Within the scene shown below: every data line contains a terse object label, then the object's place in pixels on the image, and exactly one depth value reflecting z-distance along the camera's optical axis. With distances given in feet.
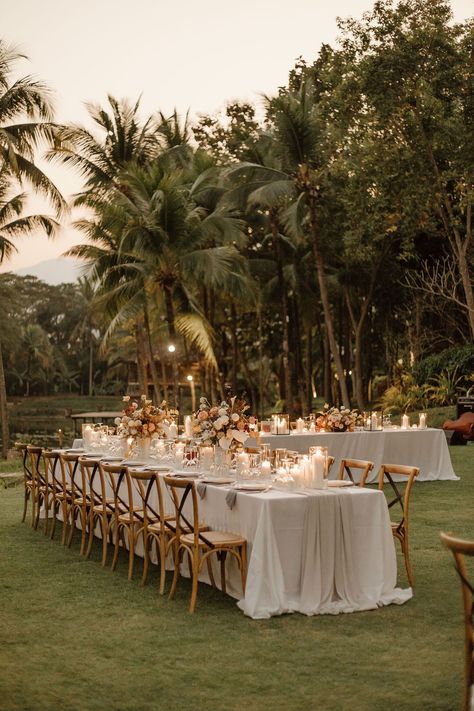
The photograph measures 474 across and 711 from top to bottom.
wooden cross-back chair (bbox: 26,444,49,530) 34.89
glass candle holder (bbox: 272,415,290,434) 44.65
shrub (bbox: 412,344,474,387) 83.56
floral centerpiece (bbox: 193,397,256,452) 26.50
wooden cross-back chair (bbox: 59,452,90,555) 30.68
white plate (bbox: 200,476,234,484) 24.76
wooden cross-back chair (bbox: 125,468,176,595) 24.26
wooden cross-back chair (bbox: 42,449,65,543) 32.89
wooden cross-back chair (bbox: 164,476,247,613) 22.30
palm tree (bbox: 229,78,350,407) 76.28
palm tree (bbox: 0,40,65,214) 69.10
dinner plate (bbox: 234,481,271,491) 23.13
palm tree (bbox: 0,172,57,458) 76.64
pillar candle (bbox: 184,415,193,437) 35.33
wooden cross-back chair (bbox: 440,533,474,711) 12.84
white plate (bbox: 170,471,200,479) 25.87
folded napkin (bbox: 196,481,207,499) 24.81
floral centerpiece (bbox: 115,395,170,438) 32.50
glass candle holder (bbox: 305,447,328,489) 22.86
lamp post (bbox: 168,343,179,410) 69.51
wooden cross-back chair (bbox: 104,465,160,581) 26.21
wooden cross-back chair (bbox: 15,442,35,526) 36.32
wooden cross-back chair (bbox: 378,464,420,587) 24.22
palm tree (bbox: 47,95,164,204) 81.10
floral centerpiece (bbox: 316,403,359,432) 45.93
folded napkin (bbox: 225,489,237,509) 22.94
